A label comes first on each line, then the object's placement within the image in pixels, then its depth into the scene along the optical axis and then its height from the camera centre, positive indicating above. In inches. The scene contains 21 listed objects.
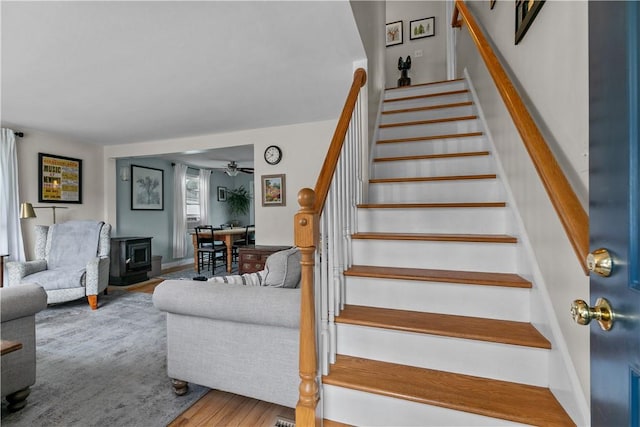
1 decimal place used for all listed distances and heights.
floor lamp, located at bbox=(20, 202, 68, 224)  157.8 +0.0
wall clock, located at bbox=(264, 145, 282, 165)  174.1 +31.5
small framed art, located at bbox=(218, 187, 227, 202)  321.4 +17.1
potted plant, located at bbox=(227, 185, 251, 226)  327.5 +8.8
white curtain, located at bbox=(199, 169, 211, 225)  290.0 +13.5
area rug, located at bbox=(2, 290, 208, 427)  69.7 -46.0
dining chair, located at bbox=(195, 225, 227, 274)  230.2 -27.8
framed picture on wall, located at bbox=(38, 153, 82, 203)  175.3 +19.0
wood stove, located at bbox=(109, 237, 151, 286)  190.5 -31.4
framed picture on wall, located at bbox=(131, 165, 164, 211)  227.0 +16.9
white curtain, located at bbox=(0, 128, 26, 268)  155.8 +5.1
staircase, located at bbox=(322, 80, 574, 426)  48.0 -20.8
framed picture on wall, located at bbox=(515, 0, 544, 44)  52.5 +35.6
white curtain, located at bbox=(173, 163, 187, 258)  257.4 -0.5
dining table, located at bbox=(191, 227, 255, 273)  226.1 -20.8
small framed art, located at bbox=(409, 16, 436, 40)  200.8 +119.6
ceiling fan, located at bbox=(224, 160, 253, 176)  241.6 +33.4
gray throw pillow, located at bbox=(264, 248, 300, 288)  75.2 -14.8
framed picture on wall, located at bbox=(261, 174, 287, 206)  173.3 +11.4
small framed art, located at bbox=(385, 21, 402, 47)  209.9 +120.5
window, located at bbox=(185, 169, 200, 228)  278.2 +11.3
